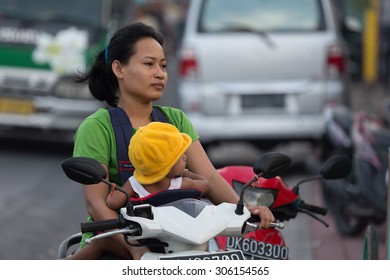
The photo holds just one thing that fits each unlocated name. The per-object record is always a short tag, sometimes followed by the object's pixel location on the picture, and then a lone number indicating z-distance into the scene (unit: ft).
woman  27.14
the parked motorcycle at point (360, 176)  51.92
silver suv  71.34
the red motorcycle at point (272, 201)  30.15
